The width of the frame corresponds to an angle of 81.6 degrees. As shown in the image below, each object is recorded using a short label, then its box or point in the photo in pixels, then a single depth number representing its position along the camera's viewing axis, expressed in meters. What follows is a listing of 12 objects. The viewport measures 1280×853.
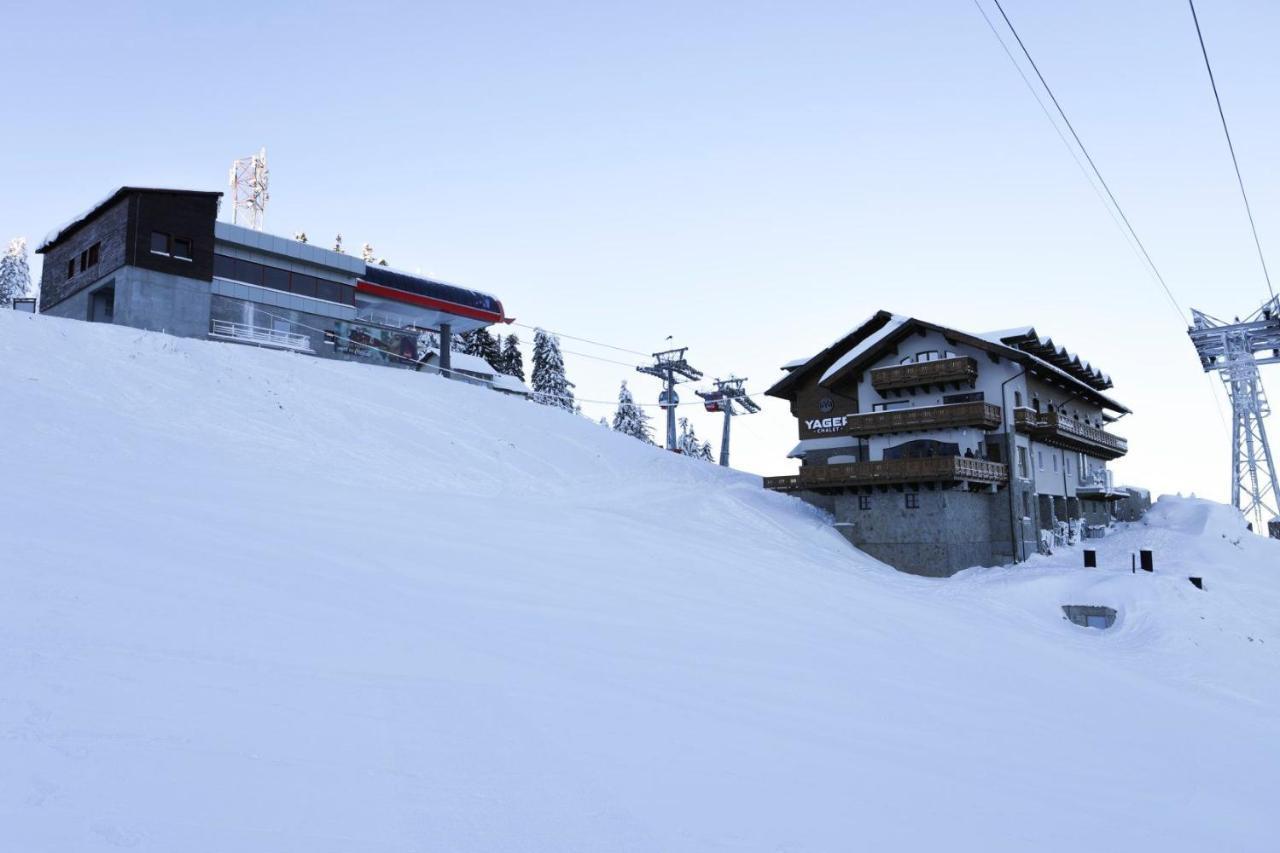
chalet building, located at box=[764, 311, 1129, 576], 32.03
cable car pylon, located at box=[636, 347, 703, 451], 51.56
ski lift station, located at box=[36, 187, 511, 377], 33.81
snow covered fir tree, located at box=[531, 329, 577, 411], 71.00
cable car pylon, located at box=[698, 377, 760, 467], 55.38
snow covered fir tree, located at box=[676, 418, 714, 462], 86.81
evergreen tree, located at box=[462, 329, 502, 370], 72.56
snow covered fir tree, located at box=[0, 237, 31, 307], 71.38
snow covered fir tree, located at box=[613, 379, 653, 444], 79.75
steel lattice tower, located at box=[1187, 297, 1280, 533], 41.62
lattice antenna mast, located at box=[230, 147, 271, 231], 45.34
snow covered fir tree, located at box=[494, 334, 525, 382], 73.50
